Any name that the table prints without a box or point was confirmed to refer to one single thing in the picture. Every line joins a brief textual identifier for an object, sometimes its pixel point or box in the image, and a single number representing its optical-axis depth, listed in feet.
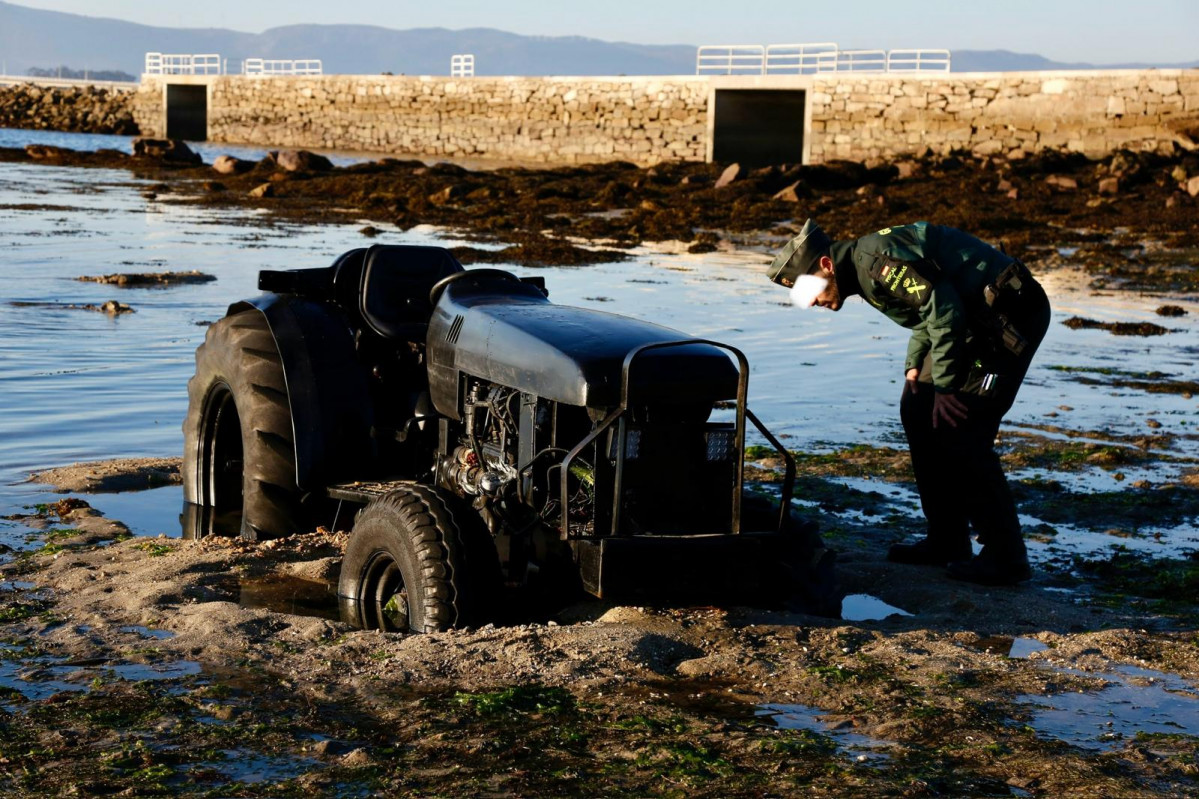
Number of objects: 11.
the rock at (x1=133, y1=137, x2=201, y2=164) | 152.05
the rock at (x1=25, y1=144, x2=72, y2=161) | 148.25
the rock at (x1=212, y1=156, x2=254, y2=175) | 128.47
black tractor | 15.57
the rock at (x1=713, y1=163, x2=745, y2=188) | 104.99
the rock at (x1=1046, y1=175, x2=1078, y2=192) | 91.56
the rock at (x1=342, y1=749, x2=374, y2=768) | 12.32
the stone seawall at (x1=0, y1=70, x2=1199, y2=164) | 114.21
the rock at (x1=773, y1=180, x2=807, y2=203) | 94.22
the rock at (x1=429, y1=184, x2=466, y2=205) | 97.40
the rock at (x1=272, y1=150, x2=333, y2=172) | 129.80
